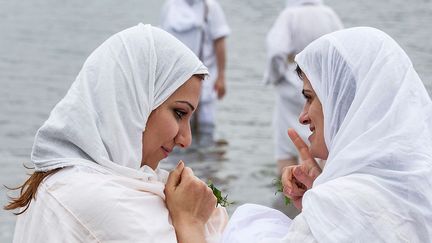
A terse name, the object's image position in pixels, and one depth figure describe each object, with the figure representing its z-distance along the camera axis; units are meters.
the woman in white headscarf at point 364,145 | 4.73
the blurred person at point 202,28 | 15.26
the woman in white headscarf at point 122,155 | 5.13
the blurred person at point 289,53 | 12.80
